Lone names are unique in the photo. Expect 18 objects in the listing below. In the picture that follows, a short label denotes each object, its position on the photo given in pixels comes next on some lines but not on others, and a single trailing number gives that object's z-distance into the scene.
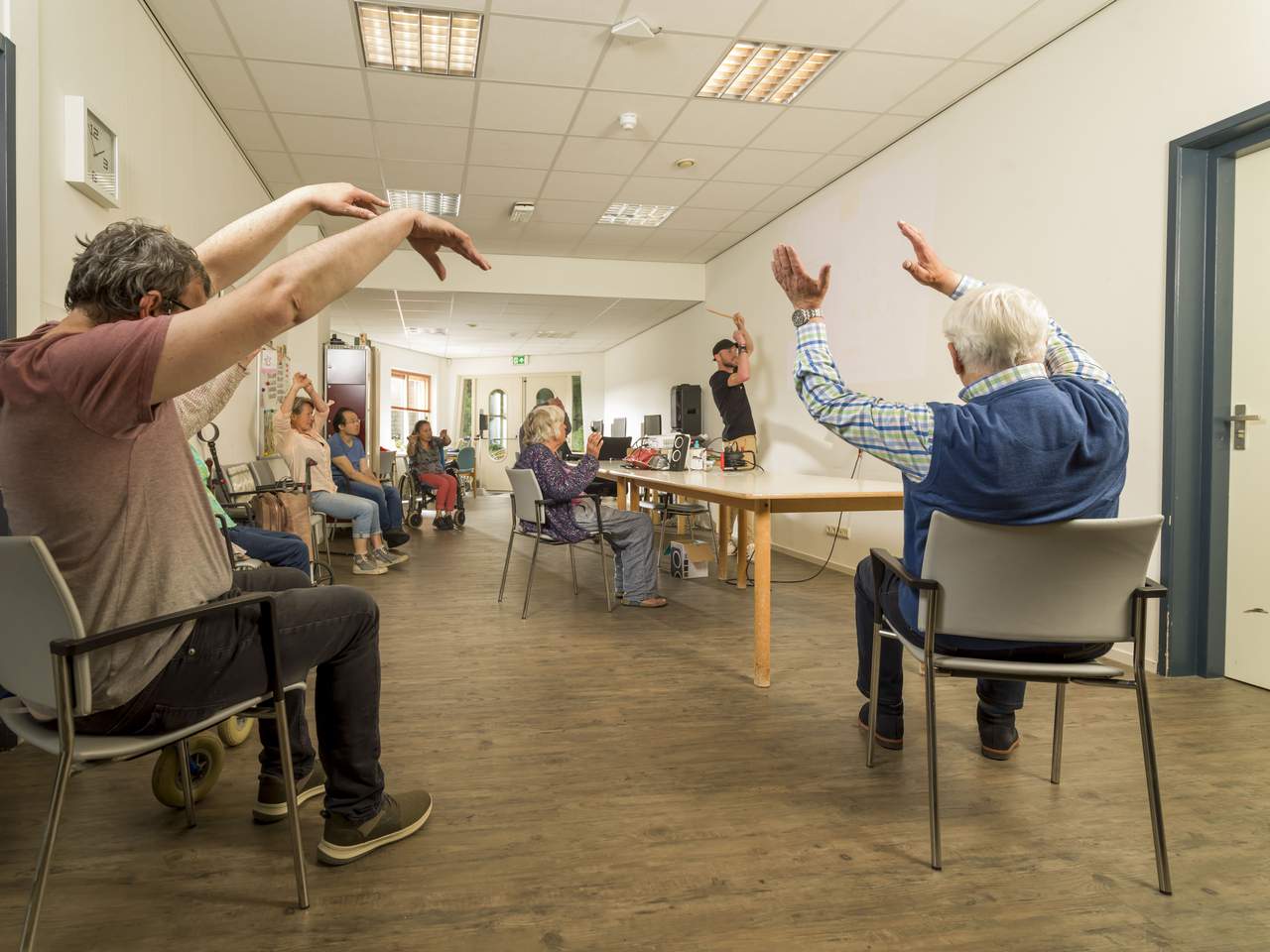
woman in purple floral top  4.00
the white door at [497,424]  14.54
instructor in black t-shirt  5.97
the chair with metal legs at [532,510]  3.89
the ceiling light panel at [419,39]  3.44
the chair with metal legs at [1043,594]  1.45
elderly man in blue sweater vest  1.47
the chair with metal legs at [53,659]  1.09
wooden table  2.78
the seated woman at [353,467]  5.85
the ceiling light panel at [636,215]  6.24
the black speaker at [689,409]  8.05
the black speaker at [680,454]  4.84
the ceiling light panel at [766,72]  3.76
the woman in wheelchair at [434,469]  7.89
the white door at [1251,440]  2.78
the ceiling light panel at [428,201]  5.89
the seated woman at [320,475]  5.01
